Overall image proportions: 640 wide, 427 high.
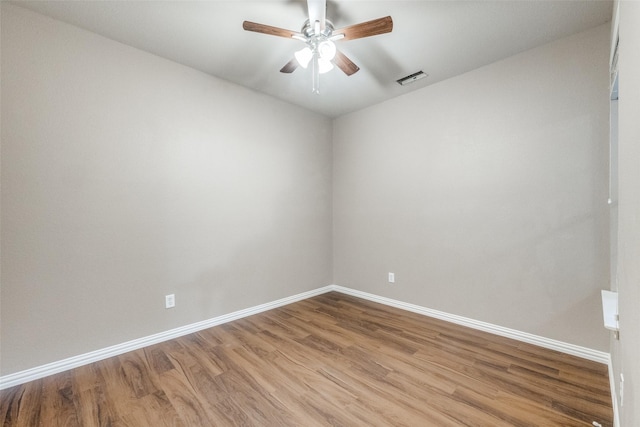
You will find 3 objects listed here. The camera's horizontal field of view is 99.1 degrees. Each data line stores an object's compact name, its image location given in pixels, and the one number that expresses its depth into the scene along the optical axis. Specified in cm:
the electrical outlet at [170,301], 252
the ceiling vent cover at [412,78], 278
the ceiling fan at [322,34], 175
